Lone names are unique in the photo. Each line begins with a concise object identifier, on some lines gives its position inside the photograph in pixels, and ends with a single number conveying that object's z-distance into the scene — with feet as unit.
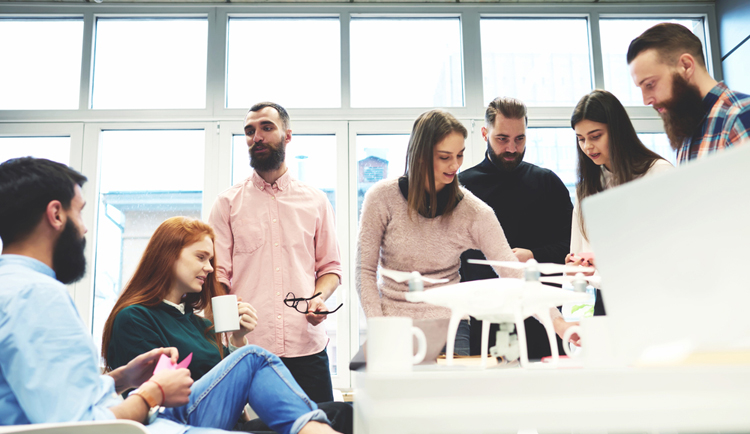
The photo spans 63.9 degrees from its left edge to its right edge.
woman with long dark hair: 6.06
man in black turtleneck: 7.79
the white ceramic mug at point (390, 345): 2.99
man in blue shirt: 3.63
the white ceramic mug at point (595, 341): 3.20
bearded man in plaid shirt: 5.26
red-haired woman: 5.34
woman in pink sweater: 6.07
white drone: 3.25
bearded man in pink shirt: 7.61
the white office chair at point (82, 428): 3.31
